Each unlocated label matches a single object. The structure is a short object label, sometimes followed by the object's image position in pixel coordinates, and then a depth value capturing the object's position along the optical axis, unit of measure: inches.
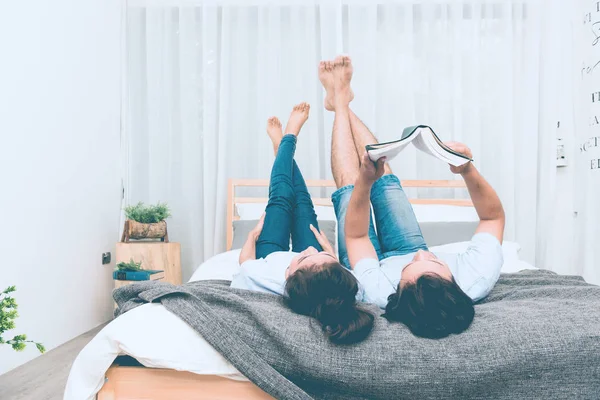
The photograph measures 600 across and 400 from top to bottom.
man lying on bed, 47.6
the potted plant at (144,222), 121.6
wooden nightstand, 119.6
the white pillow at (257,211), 114.3
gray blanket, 41.9
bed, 44.8
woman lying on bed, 46.5
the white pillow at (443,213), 113.0
